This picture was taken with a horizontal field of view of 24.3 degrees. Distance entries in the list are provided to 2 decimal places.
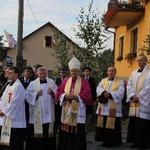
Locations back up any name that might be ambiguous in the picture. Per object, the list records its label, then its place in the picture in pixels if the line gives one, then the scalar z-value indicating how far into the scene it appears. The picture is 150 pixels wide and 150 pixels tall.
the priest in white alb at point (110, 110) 8.20
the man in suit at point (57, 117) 7.53
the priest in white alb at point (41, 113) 7.19
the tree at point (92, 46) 12.18
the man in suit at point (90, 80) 9.77
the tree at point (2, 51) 37.19
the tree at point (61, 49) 12.83
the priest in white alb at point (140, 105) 7.63
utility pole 13.96
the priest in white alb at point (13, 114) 6.54
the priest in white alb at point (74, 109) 6.90
